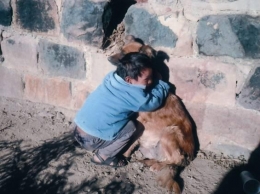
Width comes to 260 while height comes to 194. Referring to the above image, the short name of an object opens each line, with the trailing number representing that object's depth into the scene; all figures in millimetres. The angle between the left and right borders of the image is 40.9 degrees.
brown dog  3379
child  3215
